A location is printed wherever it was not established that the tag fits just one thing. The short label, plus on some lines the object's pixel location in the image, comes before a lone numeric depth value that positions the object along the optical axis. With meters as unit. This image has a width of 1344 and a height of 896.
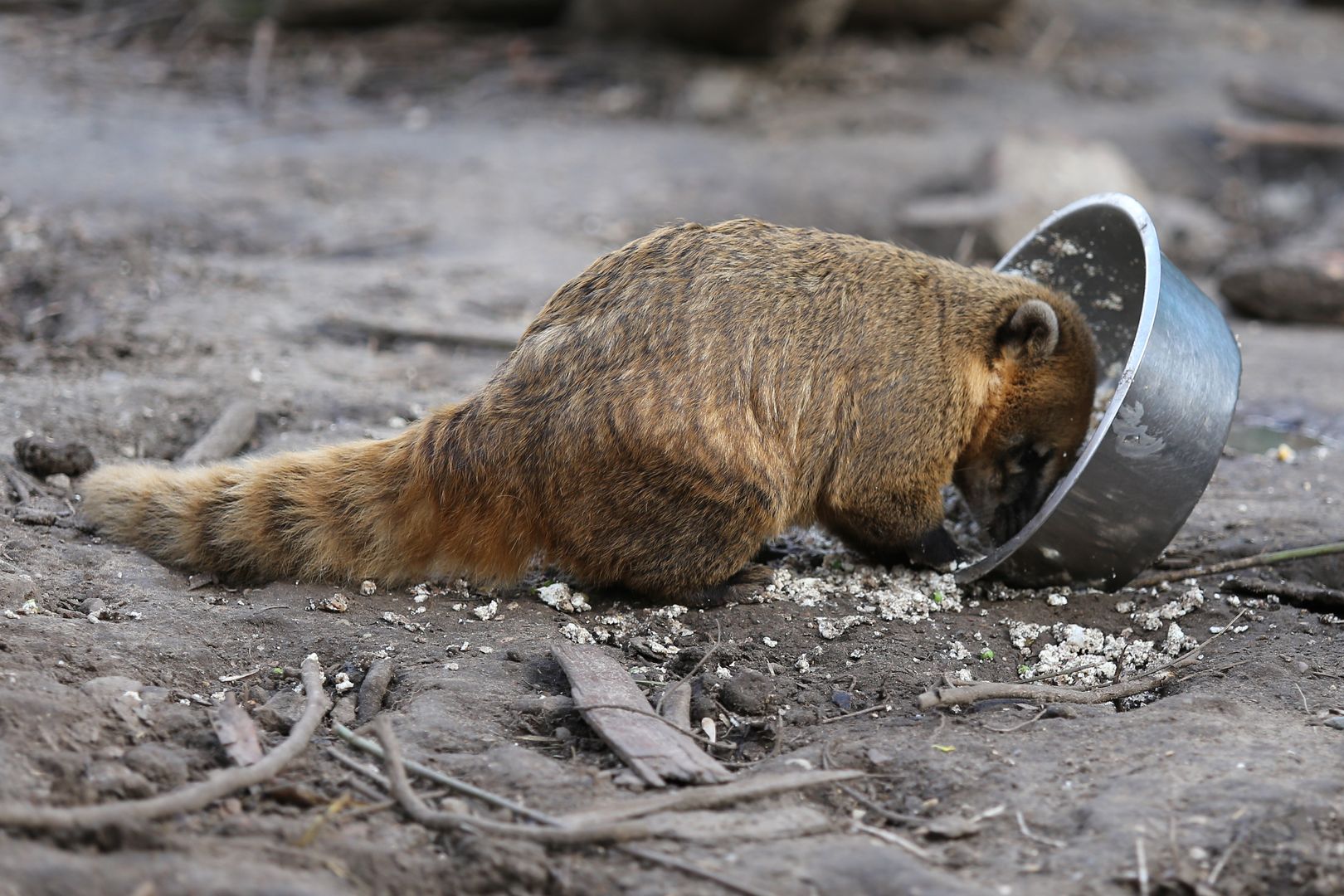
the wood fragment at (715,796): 6.48
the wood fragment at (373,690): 7.57
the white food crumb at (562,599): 9.38
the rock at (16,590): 8.02
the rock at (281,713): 7.32
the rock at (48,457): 10.16
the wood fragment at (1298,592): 9.48
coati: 8.96
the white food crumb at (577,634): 8.82
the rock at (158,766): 6.55
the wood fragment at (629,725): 7.05
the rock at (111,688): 7.05
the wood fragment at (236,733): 6.79
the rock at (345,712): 7.45
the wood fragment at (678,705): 7.71
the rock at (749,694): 8.05
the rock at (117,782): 6.31
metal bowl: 8.80
